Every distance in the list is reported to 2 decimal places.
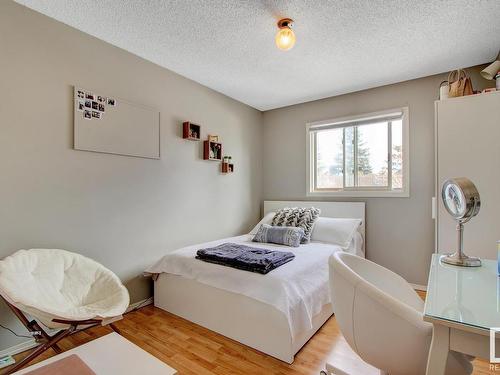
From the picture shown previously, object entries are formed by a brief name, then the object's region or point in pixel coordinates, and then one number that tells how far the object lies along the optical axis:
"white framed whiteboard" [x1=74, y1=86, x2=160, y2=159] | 2.16
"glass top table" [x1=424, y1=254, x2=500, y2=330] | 0.73
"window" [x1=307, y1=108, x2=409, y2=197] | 3.16
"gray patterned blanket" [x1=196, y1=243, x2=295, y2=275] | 1.99
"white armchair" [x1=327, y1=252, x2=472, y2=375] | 0.97
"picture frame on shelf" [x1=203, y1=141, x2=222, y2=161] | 3.20
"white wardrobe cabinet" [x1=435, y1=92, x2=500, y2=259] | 2.11
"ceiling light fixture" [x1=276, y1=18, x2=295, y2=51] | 1.91
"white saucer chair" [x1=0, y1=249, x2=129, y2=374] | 1.49
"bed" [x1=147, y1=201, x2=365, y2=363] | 1.74
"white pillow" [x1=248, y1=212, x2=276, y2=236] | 3.41
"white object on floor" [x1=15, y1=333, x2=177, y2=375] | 1.12
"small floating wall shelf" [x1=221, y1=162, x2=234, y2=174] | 3.47
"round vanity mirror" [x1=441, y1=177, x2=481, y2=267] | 1.22
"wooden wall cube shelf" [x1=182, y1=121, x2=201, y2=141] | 2.95
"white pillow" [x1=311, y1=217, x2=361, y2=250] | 2.92
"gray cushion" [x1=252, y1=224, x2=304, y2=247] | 2.79
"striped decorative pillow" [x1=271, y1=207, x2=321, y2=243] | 3.07
